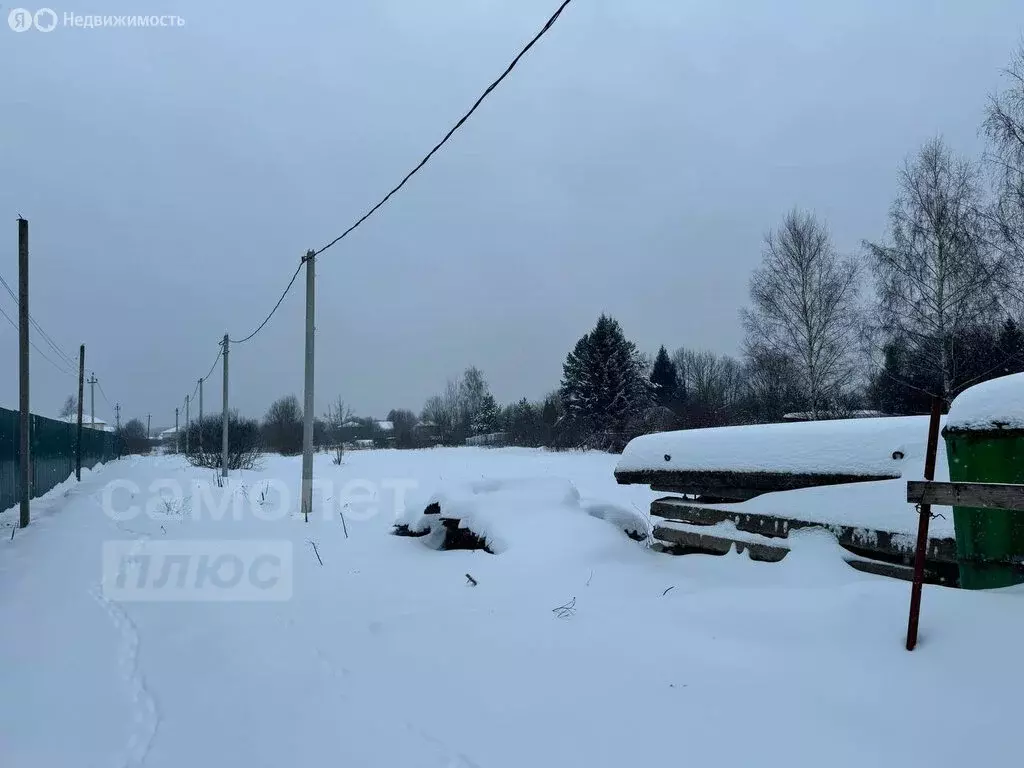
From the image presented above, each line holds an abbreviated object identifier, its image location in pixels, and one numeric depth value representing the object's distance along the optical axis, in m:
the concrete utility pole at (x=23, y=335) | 11.03
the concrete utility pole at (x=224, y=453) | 21.59
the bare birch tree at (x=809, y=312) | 20.69
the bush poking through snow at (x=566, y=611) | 4.11
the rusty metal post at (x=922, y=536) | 2.87
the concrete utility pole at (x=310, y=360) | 11.69
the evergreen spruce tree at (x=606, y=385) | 35.78
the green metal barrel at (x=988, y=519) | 3.29
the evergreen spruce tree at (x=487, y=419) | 53.88
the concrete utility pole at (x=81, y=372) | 25.32
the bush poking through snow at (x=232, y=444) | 28.53
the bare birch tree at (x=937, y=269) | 15.31
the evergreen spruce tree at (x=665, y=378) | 51.09
